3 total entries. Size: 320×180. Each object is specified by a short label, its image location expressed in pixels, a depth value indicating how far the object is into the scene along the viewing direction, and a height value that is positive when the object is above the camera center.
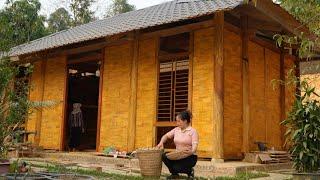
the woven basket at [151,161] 7.04 -0.43
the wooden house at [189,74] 9.50 +1.51
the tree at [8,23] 6.33 +1.61
